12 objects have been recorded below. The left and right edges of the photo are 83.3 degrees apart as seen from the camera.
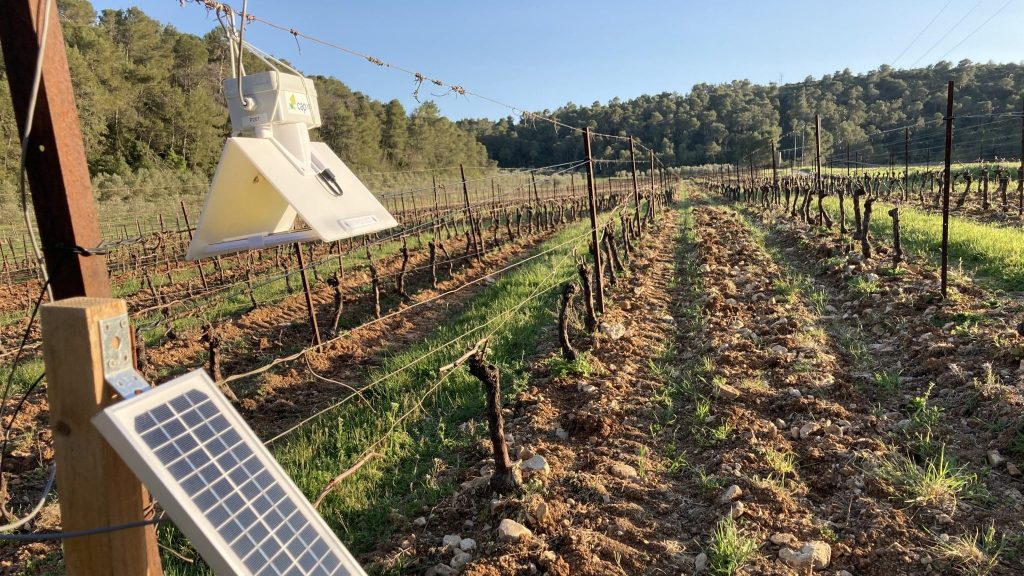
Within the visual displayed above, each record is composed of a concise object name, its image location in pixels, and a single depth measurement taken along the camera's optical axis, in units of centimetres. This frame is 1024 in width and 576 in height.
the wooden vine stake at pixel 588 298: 654
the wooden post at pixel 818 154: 1373
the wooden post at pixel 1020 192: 1344
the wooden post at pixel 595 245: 709
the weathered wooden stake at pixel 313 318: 779
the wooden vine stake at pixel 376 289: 950
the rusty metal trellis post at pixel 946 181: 671
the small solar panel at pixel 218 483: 109
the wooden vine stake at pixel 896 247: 860
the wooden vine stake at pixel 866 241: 960
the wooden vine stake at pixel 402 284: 1105
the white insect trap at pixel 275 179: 154
